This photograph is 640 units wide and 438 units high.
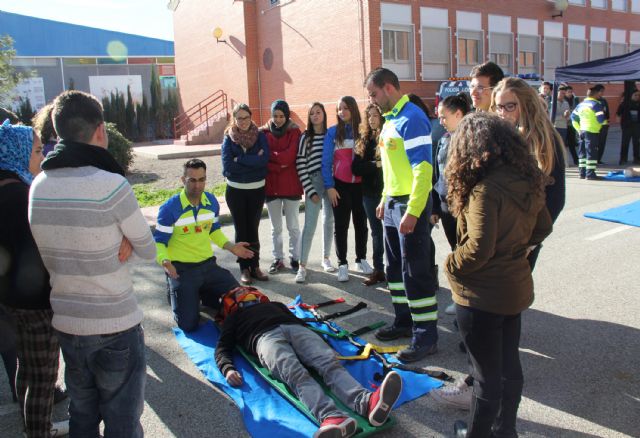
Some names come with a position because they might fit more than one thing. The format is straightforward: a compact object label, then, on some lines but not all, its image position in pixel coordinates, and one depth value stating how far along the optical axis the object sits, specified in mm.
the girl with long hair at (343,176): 5953
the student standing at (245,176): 5926
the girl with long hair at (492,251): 2525
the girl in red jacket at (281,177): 6250
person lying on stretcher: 3064
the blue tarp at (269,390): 3211
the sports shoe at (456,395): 3369
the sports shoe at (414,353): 4016
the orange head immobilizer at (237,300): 4410
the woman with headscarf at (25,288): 2631
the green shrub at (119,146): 14875
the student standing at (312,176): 6160
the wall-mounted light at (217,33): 26609
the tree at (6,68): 15734
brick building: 20594
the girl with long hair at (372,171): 5645
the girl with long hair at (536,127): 3219
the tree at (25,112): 26592
